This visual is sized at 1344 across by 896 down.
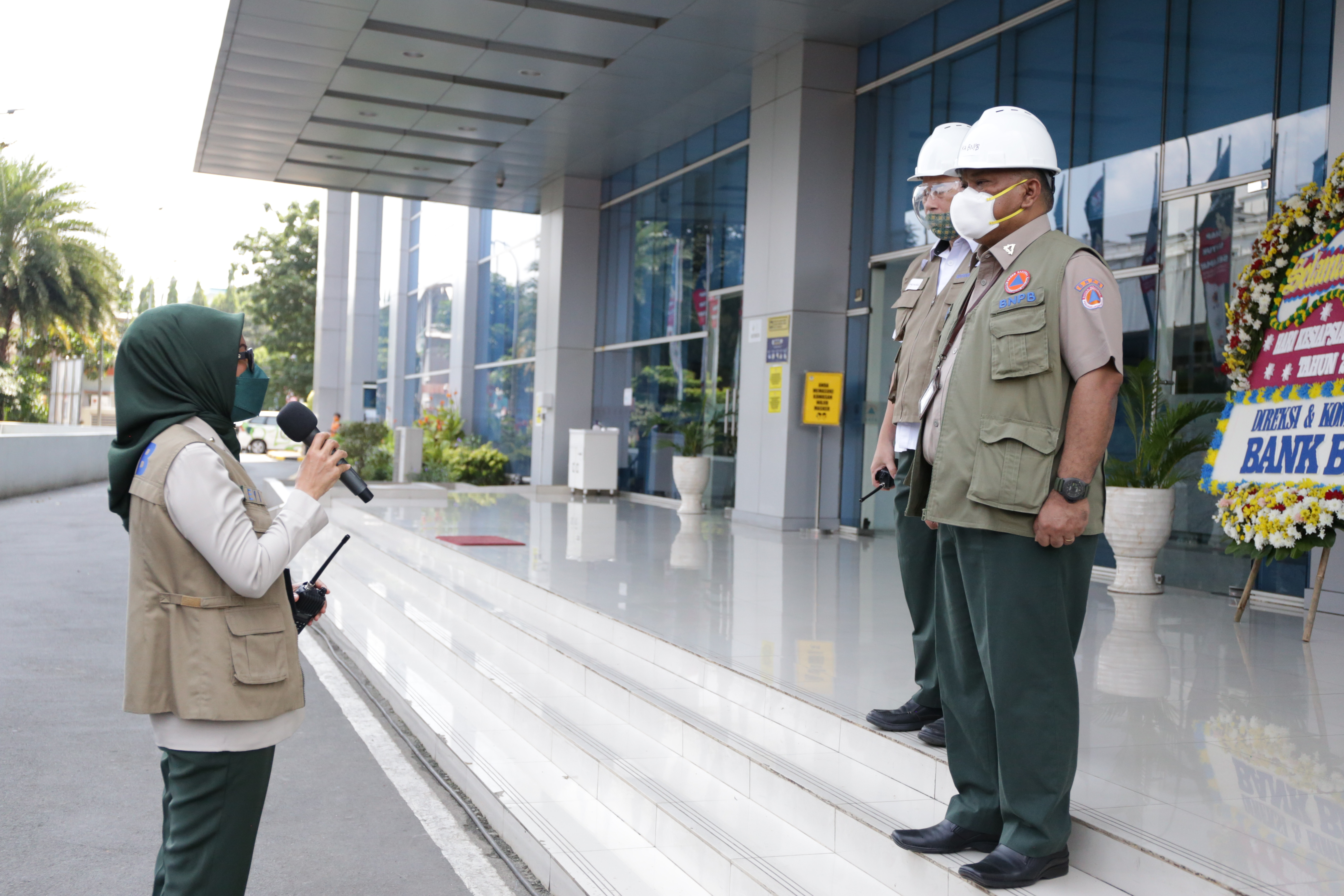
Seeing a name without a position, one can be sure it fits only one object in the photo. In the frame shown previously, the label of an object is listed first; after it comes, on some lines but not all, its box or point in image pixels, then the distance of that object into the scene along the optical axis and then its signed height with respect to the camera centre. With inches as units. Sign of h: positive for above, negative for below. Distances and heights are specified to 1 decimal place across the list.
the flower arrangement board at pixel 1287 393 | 224.2 +10.6
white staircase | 125.4 -53.4
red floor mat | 385.7 -47.5
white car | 1785.2 -59.0
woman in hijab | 84.7 -15.1
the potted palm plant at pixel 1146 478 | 283.7 -11.2
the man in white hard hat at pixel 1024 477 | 104.4 -4.5
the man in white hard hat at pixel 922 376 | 146.6 +7.1
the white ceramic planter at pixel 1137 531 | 284.4 -25.3
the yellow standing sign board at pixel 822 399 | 467.2 +10.4
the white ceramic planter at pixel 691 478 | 543.2 -30.2
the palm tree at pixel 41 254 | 1223.5 +159.3
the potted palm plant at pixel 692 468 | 543.2 -25.2
